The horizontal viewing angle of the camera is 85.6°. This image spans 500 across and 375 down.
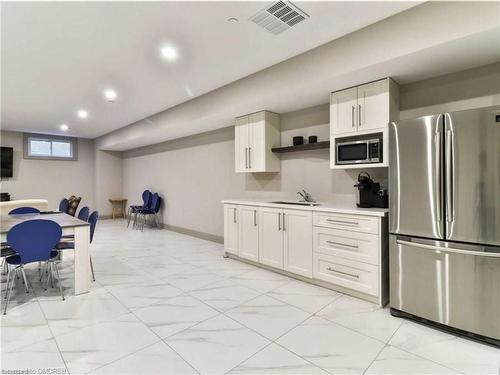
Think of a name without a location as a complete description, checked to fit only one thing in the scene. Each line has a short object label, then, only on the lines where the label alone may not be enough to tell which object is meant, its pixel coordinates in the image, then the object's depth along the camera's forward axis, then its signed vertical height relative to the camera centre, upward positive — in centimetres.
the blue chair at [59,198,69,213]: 549 -33
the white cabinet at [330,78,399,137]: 288 +89
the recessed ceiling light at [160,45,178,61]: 294 +153
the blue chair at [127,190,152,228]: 732 -34
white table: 309 -72
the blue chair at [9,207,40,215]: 433 -34
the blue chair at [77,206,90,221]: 395 -36
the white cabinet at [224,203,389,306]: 278 -72
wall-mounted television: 735 +83
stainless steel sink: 365 -23
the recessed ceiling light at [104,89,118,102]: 433 +158
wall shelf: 362 +58
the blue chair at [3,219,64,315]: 267 -51
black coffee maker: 306 -9
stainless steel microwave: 296 +43
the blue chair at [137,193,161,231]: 704 -53
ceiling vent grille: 224 +151
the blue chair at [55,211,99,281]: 337 -69
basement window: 793 +132
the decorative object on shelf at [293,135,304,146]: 398 +70
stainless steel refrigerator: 207 -29
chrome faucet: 397 -14
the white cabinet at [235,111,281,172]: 421 +76
